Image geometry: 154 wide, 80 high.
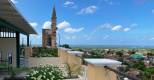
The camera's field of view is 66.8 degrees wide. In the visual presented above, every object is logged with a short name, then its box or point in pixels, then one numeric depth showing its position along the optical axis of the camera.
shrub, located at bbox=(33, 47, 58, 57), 6.69
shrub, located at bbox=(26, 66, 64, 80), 2.61
